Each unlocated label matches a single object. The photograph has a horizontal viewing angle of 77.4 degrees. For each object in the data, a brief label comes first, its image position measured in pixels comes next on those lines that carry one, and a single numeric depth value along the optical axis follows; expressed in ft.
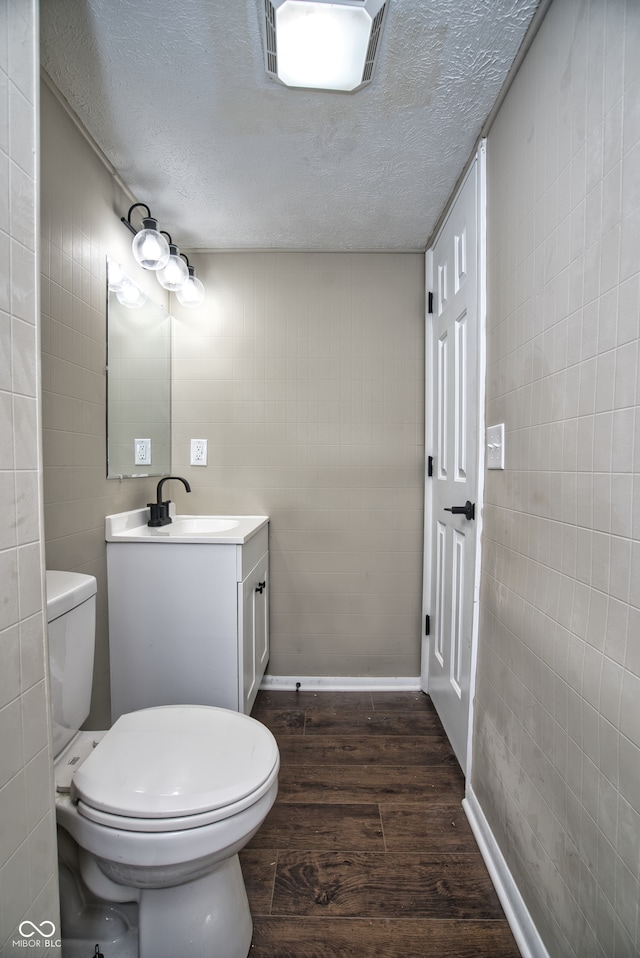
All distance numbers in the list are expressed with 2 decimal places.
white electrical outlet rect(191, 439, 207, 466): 6.68
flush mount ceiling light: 3.09
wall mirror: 5.02
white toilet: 2.55
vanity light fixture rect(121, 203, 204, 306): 4.91
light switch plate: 3.80
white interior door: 4.45
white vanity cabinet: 4.78
